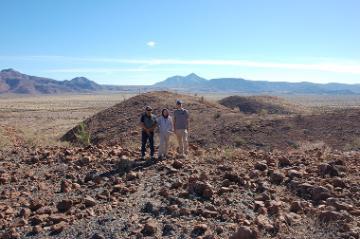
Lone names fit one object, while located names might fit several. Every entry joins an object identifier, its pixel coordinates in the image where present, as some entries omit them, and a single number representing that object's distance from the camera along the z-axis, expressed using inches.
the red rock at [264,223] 252.0
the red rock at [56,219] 284.2
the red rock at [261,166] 350.0
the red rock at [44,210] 299.3
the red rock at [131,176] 351.6
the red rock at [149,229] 259.9
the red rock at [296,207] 278.0
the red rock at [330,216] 261.3
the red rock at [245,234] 239.8
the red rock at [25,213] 297.2
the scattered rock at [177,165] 368.5
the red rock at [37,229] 274.4
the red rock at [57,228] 273.3
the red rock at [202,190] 300.8
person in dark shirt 428.5
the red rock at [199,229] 256.0
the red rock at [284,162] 368.2
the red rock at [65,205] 303.4
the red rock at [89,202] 303.0
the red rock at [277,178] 325.0
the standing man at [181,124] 435.5
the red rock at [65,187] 341.4
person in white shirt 424.8
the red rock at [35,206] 309.6
